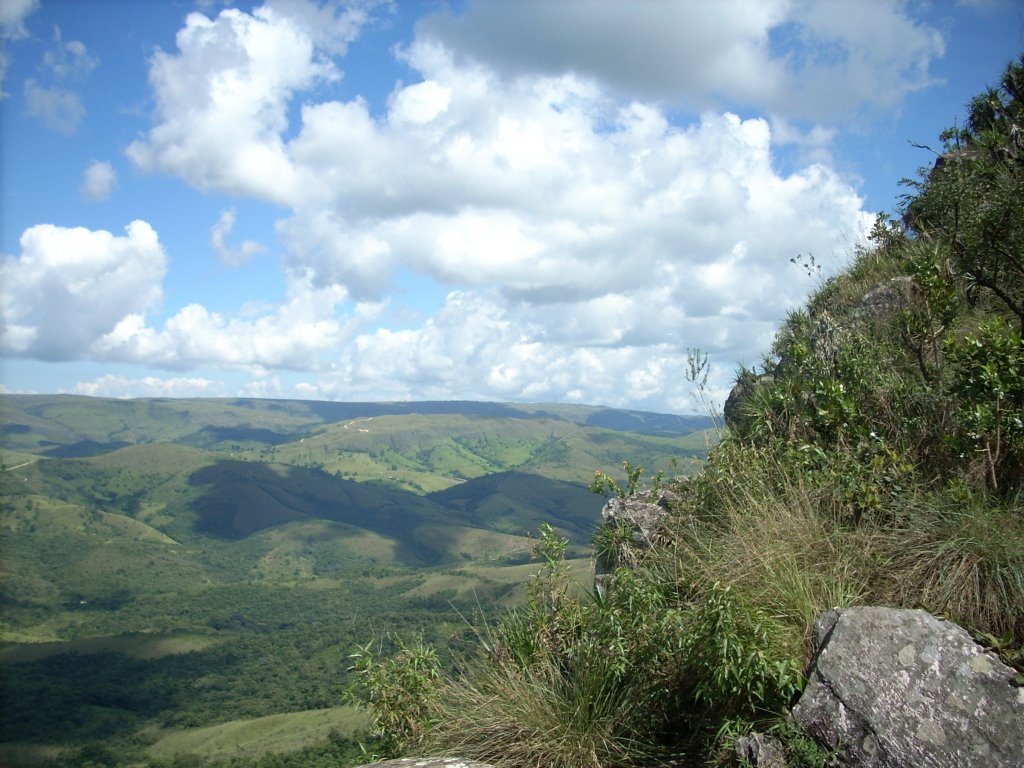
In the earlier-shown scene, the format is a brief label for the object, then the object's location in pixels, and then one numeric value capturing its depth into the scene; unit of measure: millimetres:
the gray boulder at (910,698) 4023
